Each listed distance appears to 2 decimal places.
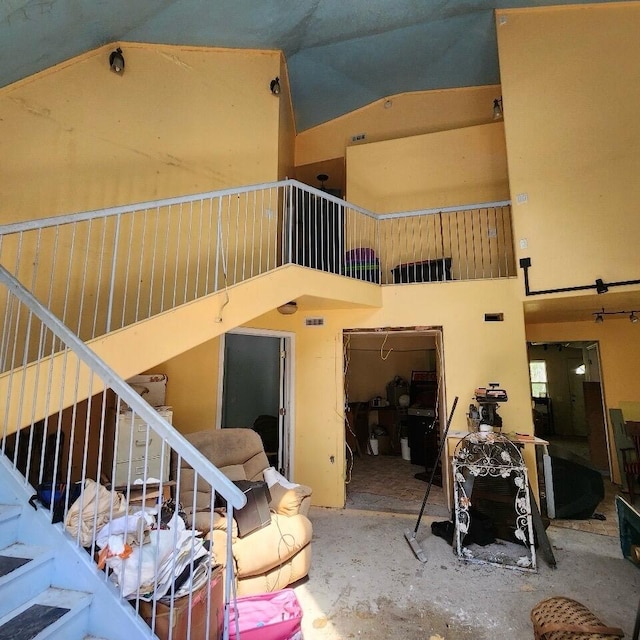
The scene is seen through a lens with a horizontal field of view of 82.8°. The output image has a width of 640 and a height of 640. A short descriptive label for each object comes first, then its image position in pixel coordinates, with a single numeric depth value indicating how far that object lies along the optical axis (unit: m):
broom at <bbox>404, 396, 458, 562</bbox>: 3.33
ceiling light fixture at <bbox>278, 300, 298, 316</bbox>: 4.72
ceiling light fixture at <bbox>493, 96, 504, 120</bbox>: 5.52
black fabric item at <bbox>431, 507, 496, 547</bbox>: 3.55
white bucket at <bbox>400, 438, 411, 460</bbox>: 6.87
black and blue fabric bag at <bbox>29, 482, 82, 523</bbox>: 1.77
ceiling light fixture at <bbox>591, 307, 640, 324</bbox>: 4.99
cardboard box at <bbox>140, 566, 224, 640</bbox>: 1.67
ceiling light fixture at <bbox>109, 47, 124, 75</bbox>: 4.02
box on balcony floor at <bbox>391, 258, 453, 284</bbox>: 4.86
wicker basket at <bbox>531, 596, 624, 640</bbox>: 1.79
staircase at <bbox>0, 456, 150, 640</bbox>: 1.44
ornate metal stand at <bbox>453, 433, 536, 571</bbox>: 3.27
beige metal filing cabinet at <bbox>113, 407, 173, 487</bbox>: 3.23
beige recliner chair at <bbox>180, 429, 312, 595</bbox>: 2.69
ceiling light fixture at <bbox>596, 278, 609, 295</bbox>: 3.70
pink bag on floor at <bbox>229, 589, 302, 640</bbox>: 2.08
